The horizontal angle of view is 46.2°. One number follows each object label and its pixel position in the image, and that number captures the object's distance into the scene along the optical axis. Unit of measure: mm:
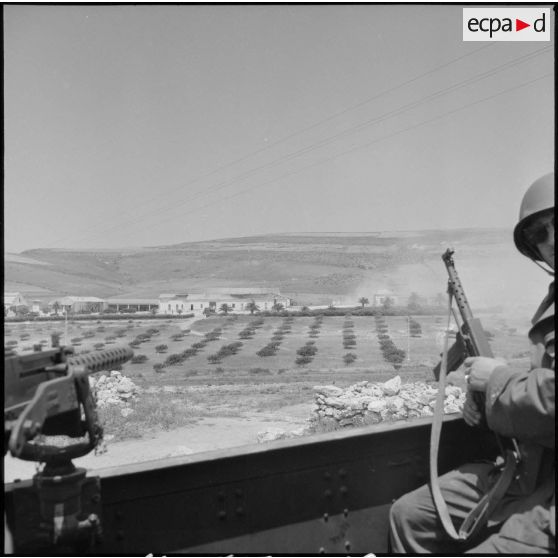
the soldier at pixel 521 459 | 2234
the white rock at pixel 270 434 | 14904
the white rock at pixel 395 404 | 16375
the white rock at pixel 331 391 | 18664
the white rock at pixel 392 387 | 18094
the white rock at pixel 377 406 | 16166
